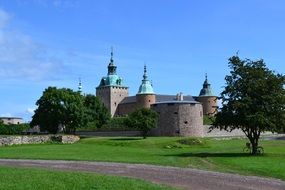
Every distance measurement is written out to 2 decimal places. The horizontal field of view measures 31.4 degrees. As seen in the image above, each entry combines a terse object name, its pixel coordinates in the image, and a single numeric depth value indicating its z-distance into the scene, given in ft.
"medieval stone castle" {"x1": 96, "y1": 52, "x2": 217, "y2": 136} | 243.40
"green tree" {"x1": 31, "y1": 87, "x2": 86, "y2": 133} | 248.93
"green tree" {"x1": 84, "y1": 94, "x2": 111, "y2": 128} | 287.89
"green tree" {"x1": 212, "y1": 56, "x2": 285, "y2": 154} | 117.80
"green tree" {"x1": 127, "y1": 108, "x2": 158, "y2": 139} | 222.48
